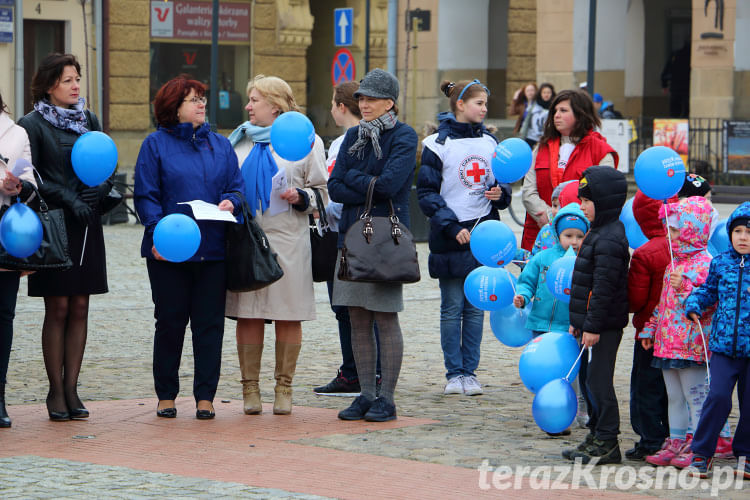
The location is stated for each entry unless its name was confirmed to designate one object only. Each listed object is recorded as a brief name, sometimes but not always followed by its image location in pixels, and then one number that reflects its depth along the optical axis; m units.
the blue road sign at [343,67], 39.57
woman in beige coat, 13.49
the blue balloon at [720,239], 12.76
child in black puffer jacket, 11.25
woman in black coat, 12.88
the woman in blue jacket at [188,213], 12.98
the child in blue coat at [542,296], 12.95
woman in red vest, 14.26
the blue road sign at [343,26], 39.62
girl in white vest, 14.72
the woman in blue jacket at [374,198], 13.10
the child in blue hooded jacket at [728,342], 10.77
